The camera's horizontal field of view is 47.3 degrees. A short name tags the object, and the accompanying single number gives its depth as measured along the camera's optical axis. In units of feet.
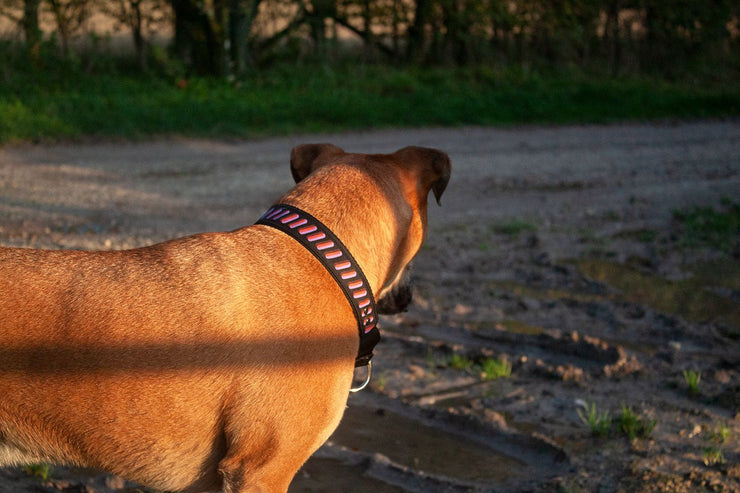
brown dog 8.21
